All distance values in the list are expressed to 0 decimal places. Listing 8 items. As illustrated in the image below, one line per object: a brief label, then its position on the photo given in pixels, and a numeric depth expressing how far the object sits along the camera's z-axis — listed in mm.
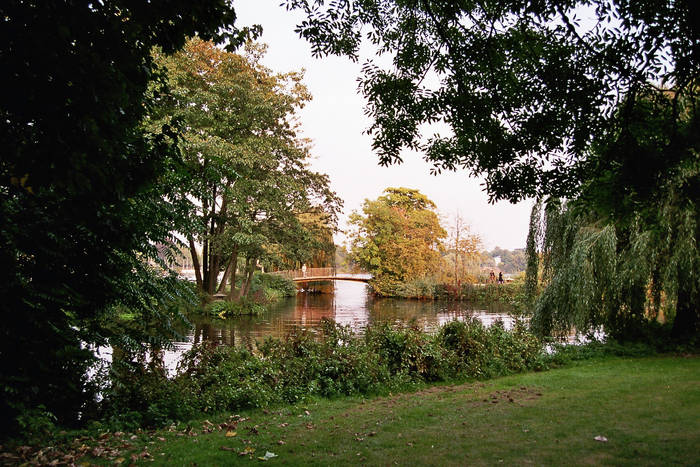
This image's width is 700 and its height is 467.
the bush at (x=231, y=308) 22078
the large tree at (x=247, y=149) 19109
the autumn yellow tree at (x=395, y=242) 37188
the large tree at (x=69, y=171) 2490
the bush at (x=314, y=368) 6531
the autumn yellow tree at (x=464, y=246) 38031
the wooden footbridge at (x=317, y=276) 39031
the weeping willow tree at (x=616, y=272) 10609
